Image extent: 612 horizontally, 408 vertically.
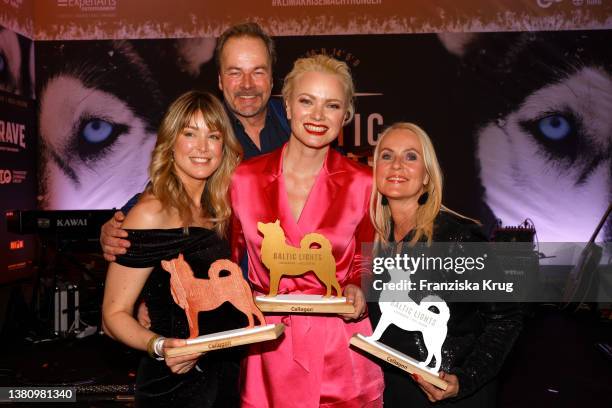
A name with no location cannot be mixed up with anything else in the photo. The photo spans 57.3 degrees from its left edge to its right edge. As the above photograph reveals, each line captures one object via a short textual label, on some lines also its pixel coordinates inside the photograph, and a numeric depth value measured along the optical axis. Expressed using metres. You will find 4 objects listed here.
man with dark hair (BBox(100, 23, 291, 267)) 2.71
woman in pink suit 2.02
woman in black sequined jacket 1.92
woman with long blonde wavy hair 1.91
